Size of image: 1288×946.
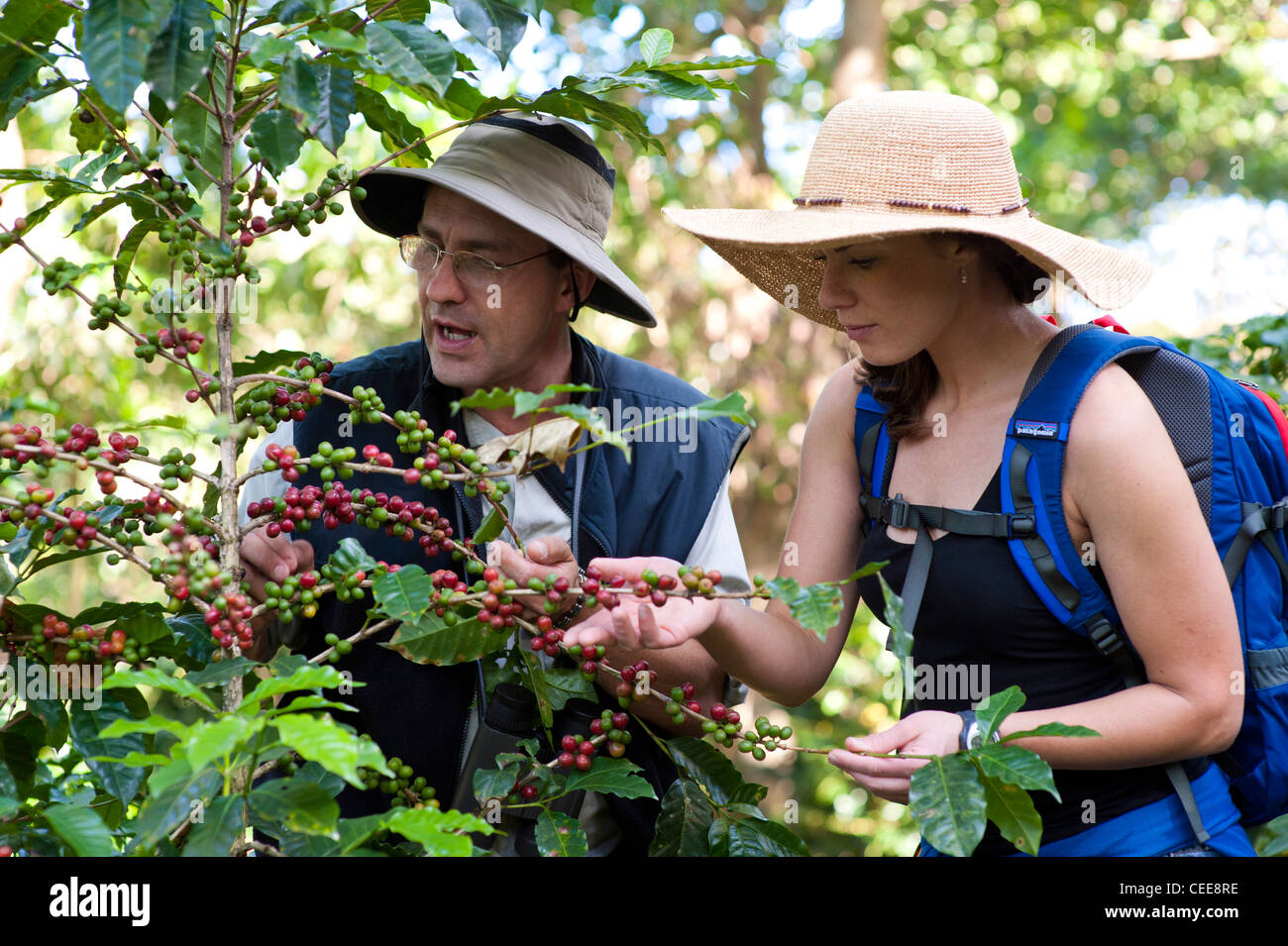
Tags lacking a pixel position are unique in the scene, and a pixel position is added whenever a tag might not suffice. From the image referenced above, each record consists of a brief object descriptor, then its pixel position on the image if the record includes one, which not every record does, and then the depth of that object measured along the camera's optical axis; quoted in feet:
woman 5.61
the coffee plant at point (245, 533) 4.69
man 7.35
